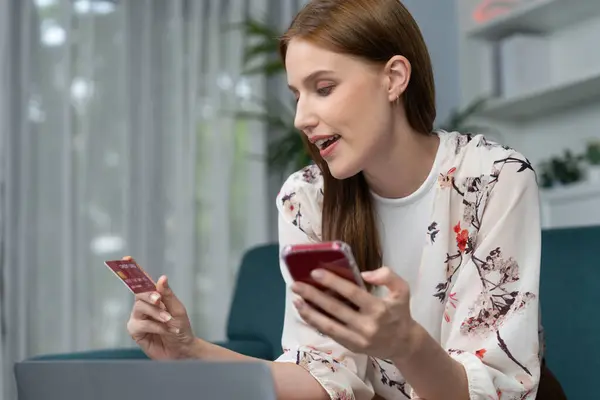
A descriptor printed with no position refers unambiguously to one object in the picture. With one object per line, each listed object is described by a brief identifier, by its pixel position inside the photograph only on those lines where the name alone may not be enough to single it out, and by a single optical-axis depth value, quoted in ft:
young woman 3.58
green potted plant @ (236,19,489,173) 8.77
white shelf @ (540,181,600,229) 7.94
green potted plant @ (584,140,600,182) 8.12
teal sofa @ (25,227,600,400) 4.58
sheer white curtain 8.19
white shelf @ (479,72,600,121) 8.19
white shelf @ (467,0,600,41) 8.48
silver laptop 2.39
